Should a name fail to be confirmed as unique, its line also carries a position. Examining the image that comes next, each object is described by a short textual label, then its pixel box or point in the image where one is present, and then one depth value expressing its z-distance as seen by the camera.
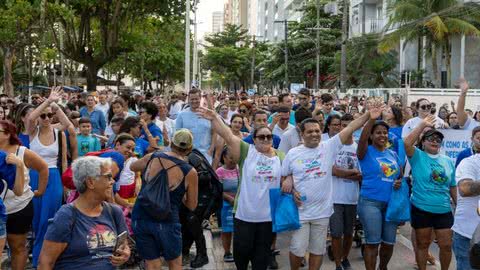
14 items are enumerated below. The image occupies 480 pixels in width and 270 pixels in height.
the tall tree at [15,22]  23.64
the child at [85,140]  8.70
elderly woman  3.94
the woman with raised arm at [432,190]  6.79
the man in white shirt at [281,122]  9.17
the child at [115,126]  8.27
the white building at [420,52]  35.12
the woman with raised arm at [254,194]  6.47
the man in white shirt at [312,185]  6.49
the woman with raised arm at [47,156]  6.88
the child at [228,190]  8.07
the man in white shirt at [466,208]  5.58
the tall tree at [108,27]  28.00
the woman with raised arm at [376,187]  6.89
